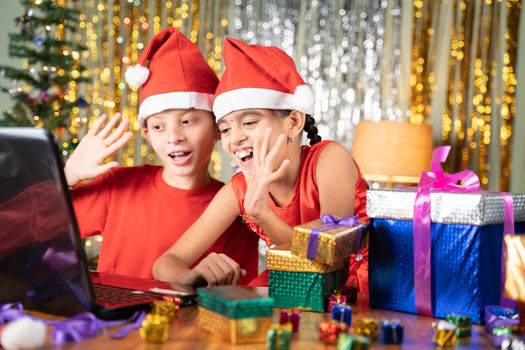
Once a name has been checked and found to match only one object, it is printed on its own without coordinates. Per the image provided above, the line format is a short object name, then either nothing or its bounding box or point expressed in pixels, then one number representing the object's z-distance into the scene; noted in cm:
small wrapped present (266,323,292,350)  81
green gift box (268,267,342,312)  107
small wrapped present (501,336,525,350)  82
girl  153
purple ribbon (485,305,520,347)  89
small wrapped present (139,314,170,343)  85
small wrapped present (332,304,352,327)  96
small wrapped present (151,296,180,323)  96
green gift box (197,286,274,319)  85
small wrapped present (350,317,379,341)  89
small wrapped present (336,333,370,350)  79
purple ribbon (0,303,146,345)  85
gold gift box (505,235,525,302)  88
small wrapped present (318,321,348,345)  86
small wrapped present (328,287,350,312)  107
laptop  87
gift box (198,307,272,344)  85
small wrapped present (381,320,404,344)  88
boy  177
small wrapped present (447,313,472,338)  93
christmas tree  399
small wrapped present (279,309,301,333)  93
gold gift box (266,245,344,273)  106
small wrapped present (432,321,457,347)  88
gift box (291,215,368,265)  101
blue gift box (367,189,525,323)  103
